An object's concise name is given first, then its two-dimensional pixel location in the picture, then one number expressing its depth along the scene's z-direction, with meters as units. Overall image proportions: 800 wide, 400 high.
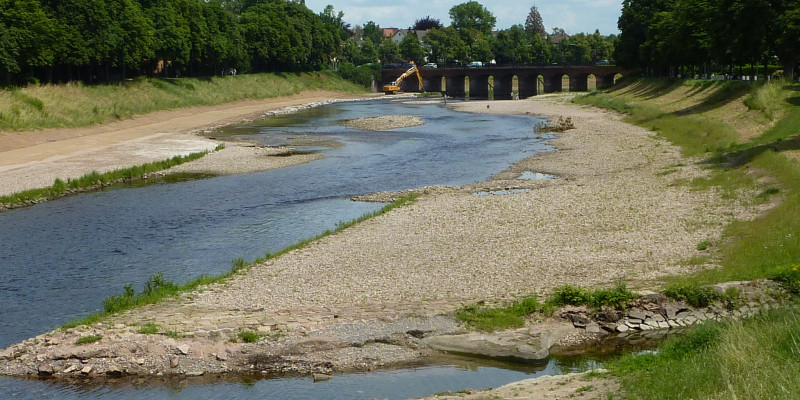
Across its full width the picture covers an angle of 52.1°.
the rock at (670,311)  21.27
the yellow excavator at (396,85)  186.50
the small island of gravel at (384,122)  91.99
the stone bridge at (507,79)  154.38
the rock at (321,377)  19.00
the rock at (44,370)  19.44
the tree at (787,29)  58.34
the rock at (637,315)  21.32
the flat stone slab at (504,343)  19.95
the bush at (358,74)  192.50
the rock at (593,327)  21.14
